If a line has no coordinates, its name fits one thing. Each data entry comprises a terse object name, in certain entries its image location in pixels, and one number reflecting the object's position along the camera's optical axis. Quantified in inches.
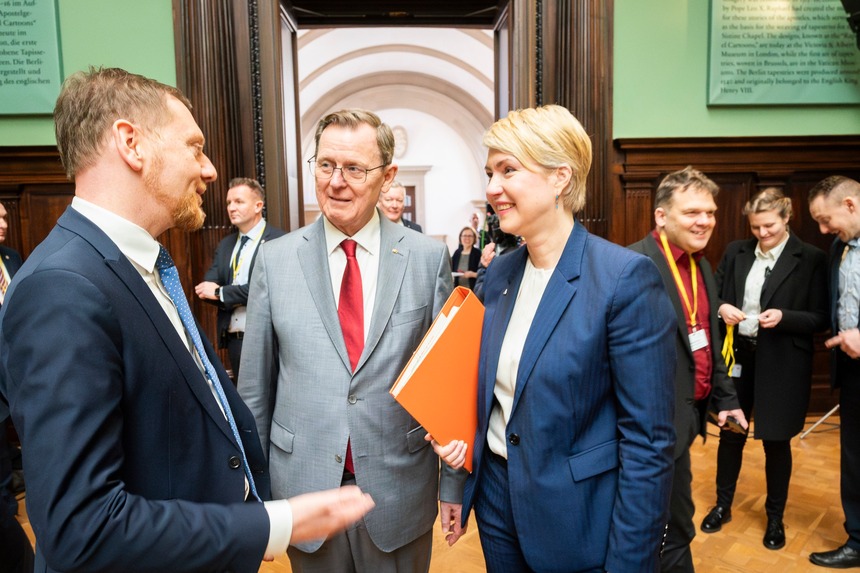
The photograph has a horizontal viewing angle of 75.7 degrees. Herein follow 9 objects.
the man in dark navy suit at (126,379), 30.3
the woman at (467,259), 285.1
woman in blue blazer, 49.4
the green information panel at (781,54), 171.3
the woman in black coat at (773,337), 113.0
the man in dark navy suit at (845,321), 106.1
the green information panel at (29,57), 161.6
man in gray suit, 59.1
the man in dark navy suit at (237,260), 145.8
